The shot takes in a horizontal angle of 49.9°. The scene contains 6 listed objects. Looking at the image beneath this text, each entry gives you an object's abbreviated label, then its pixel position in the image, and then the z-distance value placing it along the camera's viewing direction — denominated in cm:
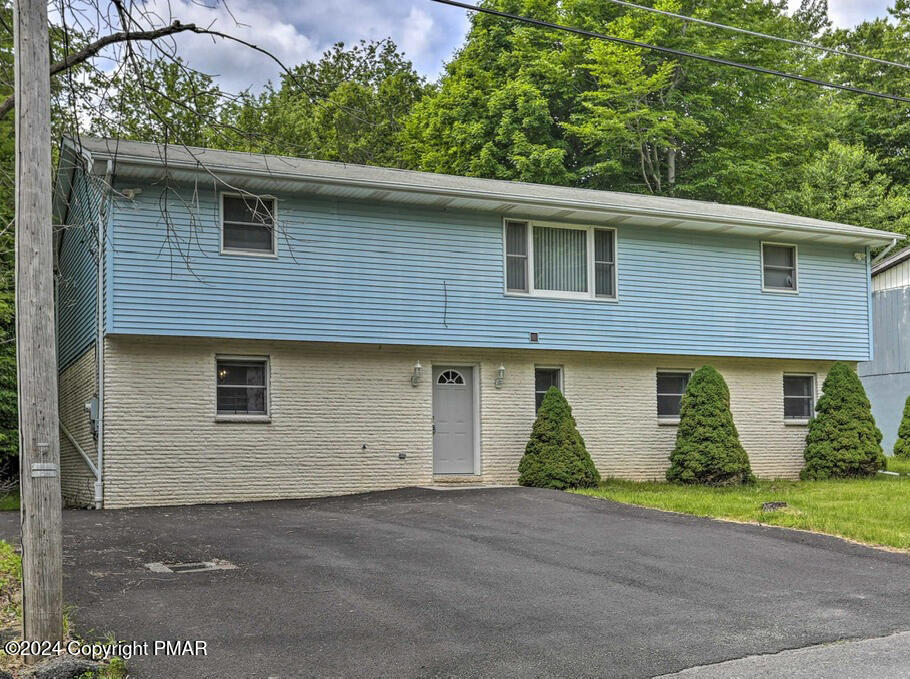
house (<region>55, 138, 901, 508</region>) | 1575
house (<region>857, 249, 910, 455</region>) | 2678
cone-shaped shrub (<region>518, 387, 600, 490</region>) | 1717
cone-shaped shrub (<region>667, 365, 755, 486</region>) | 1822
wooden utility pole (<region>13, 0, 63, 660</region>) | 616
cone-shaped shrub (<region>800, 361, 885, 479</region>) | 1948
